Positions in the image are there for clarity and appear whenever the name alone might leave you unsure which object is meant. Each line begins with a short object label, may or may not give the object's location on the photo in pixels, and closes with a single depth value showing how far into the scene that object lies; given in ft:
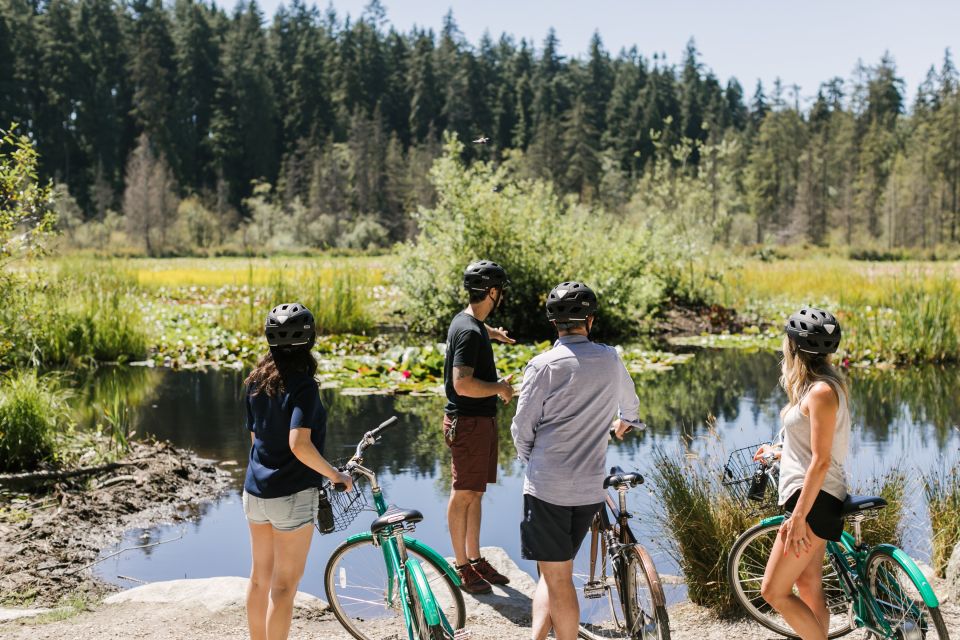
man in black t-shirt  16.43
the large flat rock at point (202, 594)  17.70
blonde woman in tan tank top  12.05
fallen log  26.05
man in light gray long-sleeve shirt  12.63
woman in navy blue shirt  12.51
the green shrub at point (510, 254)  65.00
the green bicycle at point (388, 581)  12.91
